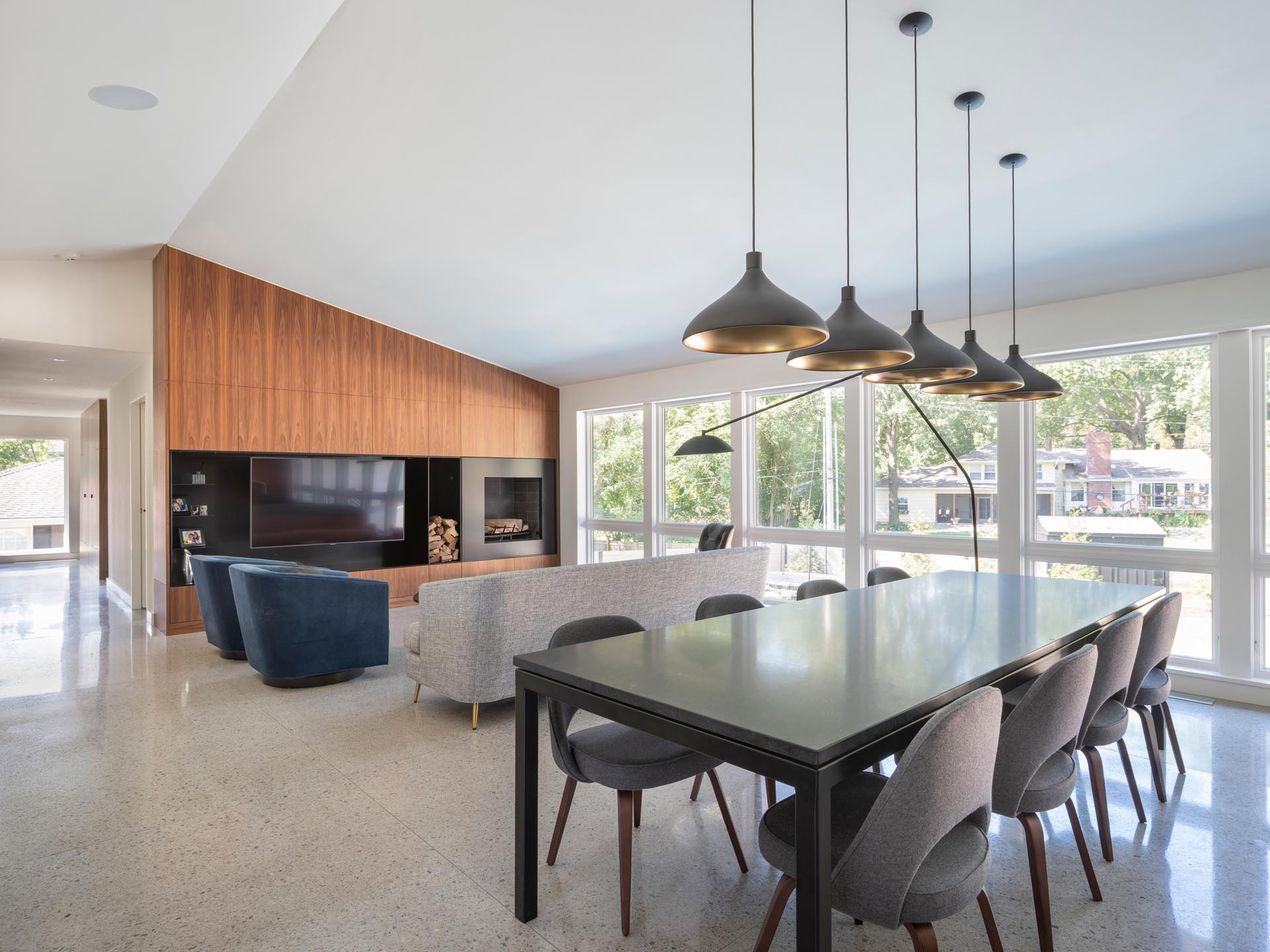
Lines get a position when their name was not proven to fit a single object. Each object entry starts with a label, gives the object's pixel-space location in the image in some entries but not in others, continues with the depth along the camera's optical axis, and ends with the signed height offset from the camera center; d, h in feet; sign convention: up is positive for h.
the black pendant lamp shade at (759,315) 6.22 +1.54
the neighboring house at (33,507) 38.27 -0.91
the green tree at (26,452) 38.75 +2.11
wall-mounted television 21.74 -0.42
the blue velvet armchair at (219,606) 16.81 -2.74
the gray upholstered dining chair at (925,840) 4.59 -2.33
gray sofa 12.34 -2.29
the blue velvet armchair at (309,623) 14.20 -2.77
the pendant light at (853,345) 7.21 +1.45
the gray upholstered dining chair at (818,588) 12.02 -1.76
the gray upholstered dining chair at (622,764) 6.85 -2.72
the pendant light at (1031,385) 10.14 +1.39
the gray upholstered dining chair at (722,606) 10.25 -1.74
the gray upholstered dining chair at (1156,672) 8.49 -2.37
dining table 4.59 -1.64
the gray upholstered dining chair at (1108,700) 7.24 -2.33
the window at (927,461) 17.28 +0.60
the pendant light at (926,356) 8.31 +1.49
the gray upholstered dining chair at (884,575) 13.24 -1.70
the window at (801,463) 20.45 +0.63
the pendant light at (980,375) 9.32 +1.41
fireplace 26.23 -0.74
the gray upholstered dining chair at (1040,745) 5.89 -2.22
